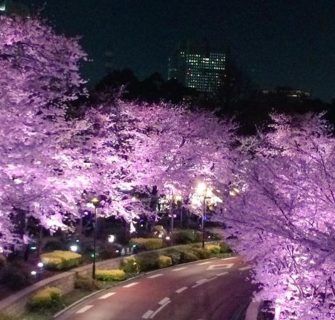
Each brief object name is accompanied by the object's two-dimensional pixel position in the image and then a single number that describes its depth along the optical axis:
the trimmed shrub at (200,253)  32.65
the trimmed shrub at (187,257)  31.26
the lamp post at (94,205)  23.30
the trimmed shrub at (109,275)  24.28
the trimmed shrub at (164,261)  28.78
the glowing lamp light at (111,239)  29.81
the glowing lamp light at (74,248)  25.95
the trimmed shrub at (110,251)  27.19
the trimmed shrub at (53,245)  26.06
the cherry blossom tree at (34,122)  15.92
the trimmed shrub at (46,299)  17.78
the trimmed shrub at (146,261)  27.73
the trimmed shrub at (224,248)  35.38
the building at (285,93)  62.97
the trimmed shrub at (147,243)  30.56
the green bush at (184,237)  35.34
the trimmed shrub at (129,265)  26.73
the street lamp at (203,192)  34.12
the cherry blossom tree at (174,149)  32.66
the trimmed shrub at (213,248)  34.11
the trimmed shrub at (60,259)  22.61
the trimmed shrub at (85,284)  22.25
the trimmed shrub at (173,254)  30.44
